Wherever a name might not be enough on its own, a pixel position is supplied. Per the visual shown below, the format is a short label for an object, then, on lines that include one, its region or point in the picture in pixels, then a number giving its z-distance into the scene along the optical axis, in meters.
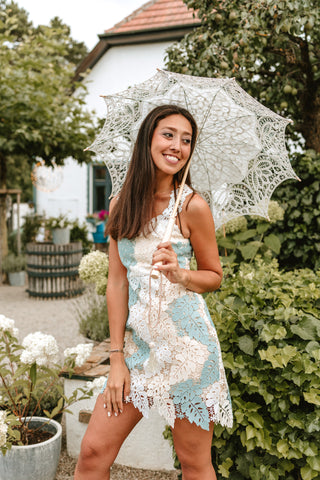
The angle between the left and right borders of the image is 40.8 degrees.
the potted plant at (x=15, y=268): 8.91
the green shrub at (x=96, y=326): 3.89
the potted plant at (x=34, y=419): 2.32
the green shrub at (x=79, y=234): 10.20
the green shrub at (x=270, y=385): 1.90
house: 10.33
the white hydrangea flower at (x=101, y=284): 3.39
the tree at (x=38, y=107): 7.07
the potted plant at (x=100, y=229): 11.05
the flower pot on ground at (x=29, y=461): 2.32
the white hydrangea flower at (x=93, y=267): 3.38
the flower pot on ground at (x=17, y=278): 8.97
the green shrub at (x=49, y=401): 2.99
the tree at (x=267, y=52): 3.52
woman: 1.52
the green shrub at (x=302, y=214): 4.40
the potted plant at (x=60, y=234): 7.97
